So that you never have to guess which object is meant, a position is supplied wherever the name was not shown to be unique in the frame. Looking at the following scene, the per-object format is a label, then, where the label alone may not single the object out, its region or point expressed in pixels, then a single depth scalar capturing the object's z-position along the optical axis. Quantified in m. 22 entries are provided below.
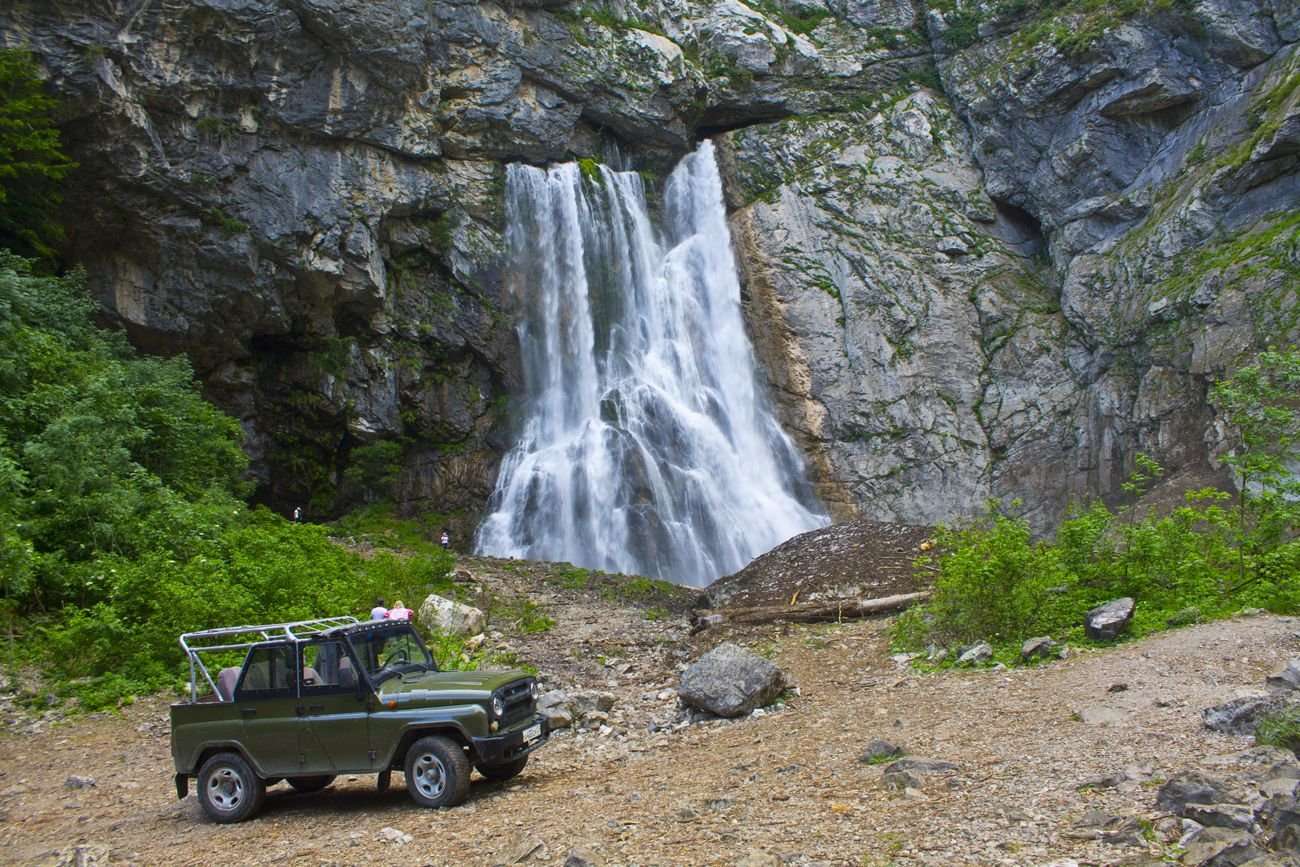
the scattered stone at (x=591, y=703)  9.71
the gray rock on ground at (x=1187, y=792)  4.50
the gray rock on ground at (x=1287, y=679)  6.79
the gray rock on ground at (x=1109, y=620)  9.77
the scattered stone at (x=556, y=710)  9.36
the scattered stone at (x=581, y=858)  4.87
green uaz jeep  7.02
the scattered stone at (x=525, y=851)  5.36
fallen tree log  14.30
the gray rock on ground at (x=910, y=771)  5.78
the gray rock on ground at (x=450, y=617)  14.10
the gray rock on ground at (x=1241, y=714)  5.93
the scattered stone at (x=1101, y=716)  6.89
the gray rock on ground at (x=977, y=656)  9.77
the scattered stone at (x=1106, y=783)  5.24
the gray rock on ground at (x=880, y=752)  6.73
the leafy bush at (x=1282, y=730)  5.27
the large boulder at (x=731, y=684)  9.07
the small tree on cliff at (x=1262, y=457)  11.30
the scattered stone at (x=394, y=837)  6.16
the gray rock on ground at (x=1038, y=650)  9.52
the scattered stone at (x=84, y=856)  6.03
